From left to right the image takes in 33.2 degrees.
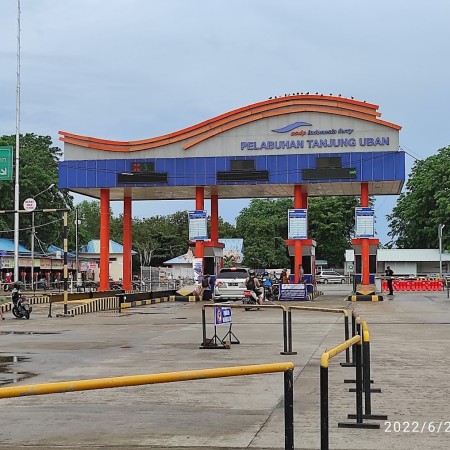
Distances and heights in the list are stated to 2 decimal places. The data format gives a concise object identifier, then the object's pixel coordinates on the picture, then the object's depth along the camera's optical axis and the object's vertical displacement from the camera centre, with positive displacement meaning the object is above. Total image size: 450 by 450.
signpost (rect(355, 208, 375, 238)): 41.62 +1.85
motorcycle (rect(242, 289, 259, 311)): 29.58 -1.59
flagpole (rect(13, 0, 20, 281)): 44.29 +5.23
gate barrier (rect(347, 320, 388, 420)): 8.62 -1.45
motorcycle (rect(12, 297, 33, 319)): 27.66 -1.84
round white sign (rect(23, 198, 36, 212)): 32.03 +2.37
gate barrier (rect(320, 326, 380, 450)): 6.52 -1.31
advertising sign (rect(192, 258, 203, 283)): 42.75 -0.59
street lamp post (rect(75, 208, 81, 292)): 55.82 -0.88
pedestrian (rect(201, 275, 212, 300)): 42.31 -1.74
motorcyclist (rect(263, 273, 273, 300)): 40.94 -1.63
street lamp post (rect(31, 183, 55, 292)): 54.80 -0.14
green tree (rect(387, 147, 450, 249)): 80.19 +6.08
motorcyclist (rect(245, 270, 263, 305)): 29.91 -1.11
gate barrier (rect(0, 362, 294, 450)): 5.74 -0.99
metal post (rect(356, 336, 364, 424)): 8.10 -1.41
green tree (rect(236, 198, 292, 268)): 97.38 +2.50
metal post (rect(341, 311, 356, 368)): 12.55 -1.87
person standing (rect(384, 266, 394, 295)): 46.07 -1.39
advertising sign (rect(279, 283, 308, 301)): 39.56 -1.79
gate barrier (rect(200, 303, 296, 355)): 16.44 -1.80
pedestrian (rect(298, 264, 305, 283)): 42.04 -0.85
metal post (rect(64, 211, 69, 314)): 28.82 -0.37
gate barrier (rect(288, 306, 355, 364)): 14.51 -1.18
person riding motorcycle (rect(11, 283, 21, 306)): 27.73 -1.26
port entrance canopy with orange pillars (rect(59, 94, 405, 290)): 41.50 +5.74
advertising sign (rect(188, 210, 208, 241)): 43.25 +1.89
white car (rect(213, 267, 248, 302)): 36.91 -1.45
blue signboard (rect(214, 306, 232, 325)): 16.59 -1.25
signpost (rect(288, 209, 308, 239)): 42.30 +1.91
